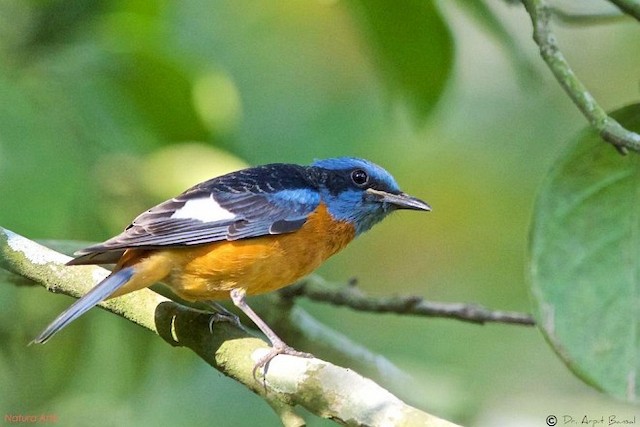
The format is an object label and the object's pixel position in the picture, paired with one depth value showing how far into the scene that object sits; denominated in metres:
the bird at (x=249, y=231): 6.52
